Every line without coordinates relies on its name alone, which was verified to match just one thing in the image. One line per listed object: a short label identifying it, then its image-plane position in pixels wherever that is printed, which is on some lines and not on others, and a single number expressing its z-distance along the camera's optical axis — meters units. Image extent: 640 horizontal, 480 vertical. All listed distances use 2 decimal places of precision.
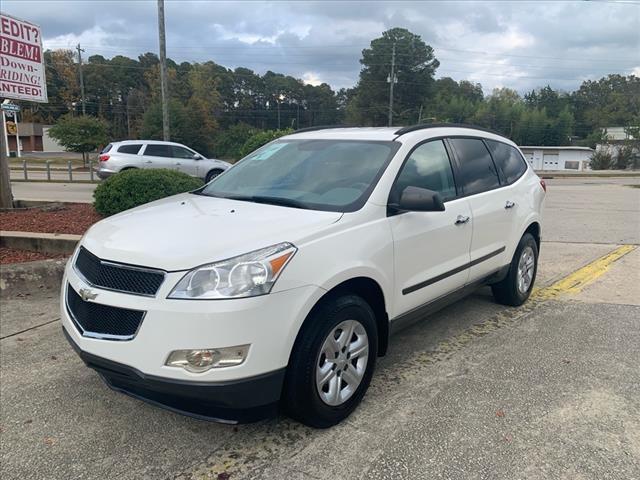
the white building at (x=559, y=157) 66.44
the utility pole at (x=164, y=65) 21.37
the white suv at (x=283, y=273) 2.57
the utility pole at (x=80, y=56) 63.91
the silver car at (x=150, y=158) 18.81
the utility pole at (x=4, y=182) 8.52
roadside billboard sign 8.15
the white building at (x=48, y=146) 76.45
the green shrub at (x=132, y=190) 7.59
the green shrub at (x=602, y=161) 56.75
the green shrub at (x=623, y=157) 57.59
